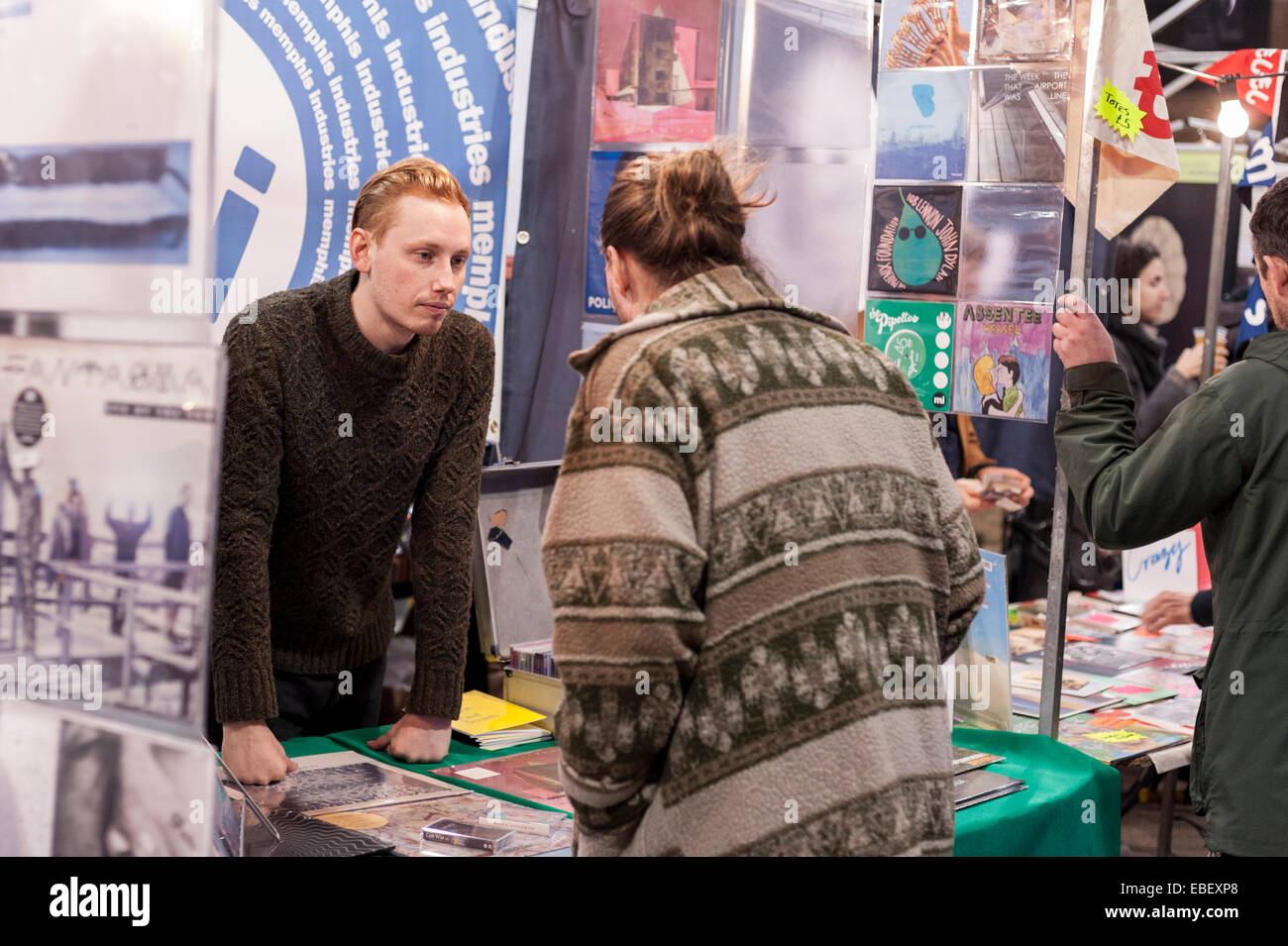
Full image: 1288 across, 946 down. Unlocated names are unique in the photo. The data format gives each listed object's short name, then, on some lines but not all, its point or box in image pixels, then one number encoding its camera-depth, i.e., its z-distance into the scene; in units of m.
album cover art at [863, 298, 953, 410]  2.67
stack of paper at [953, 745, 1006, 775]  2.36
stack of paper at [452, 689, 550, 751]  2.48
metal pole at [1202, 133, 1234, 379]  3.42
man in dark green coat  1.95
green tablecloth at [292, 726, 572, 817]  2.31
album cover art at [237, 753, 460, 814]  2.03
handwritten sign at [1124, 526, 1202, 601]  3.99
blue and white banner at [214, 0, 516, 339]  3.19
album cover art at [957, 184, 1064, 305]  2.52
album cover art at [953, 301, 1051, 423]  2.53
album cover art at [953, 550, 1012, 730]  2.68
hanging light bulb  3.12
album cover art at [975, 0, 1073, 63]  2.47
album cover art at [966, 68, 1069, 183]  2.50
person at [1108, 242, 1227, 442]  5.11
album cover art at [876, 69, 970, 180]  2.62
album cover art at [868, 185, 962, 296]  2.65
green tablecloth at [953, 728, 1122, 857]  2.10
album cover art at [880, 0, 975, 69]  2.60
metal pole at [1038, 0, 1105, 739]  2.43
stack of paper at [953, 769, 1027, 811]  2.19
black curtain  3.57
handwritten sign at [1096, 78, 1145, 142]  2.42
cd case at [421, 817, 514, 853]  1.85
